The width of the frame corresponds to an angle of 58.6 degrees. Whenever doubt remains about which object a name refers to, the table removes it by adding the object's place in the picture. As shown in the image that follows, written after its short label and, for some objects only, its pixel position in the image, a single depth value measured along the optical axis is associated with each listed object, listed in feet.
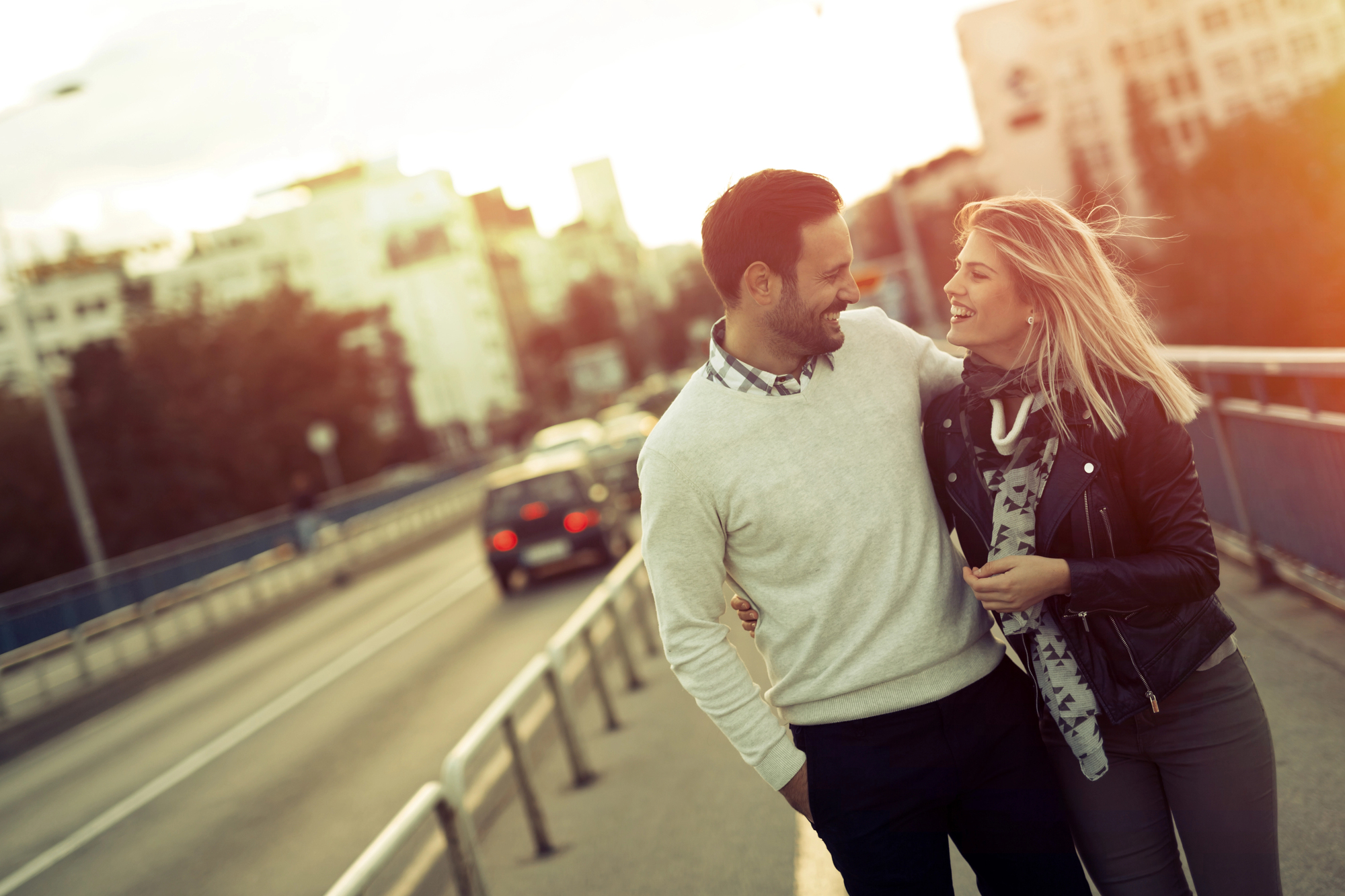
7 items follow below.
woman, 7.36
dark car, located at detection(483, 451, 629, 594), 55.31
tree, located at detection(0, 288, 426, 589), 136.67
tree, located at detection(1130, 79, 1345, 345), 157.38
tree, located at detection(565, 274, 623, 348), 362.33
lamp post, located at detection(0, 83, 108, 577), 74.23
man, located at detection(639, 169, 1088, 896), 7.79
